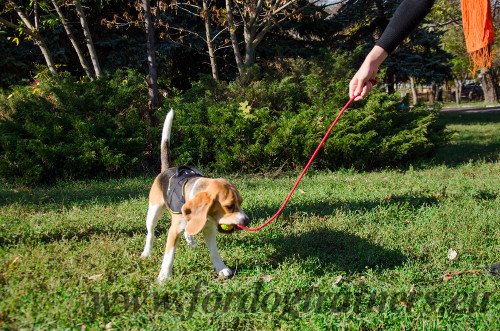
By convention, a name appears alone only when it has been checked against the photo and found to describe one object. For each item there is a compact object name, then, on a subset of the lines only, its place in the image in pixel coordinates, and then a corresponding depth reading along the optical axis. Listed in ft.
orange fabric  11.12
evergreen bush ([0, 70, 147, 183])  28.53
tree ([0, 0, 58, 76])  33.12
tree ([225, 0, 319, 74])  37.86
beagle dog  12.80
